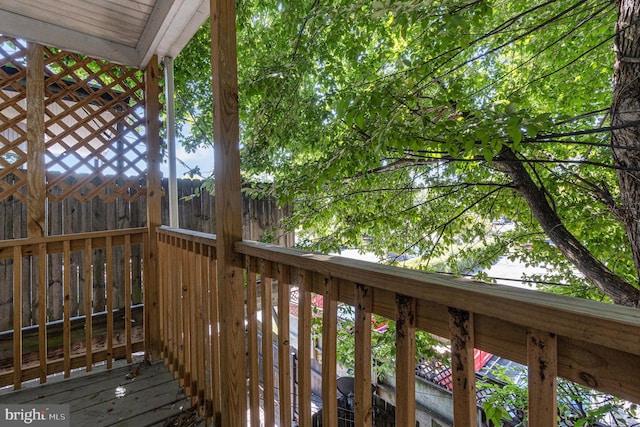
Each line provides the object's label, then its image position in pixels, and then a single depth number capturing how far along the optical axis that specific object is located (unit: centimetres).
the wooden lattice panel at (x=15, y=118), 213
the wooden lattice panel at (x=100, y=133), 231
